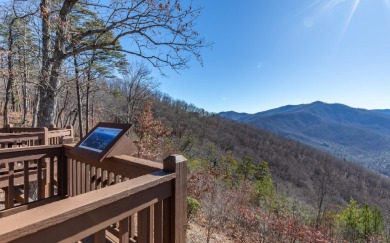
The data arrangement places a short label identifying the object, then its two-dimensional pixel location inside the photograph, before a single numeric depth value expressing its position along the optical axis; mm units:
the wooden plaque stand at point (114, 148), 2145
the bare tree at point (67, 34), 7227
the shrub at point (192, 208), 8562
